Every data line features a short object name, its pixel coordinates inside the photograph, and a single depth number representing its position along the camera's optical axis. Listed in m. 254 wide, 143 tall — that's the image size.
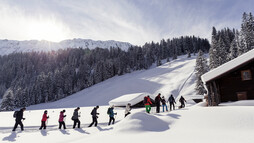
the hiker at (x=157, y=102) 17.11
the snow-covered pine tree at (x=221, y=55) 40.24
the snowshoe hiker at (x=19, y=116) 12.80
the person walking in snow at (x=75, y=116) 12.80
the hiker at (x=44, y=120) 13.44
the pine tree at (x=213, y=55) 39.88
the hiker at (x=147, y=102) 15.53
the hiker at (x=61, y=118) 12.84
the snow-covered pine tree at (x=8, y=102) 53.81
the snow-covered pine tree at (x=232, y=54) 43.31
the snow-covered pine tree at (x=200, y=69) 36.92
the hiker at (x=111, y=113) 13.82
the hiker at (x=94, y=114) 13.34
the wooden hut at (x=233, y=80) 15.65
